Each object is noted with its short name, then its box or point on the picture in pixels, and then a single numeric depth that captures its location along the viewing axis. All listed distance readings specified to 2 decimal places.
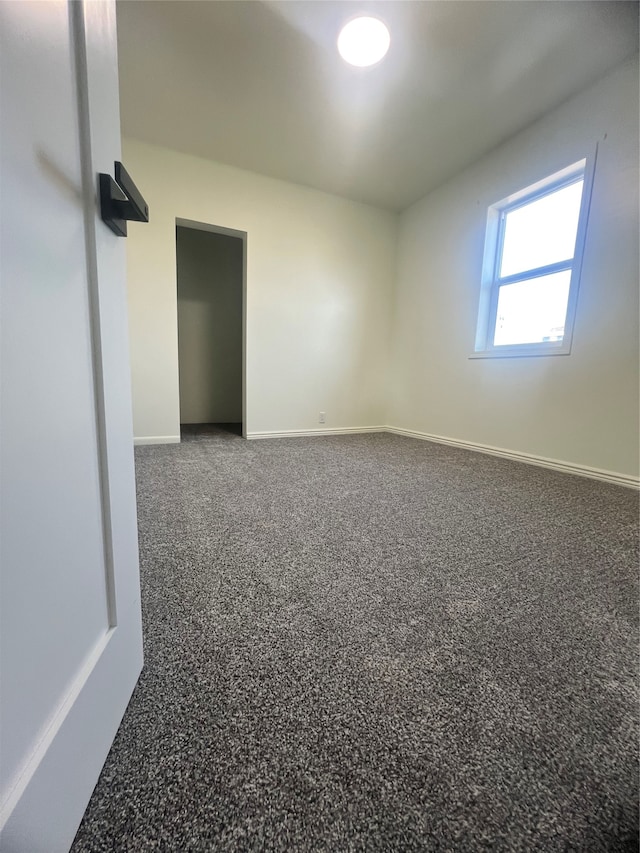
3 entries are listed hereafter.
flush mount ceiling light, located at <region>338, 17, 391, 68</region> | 1.82
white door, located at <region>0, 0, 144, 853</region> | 0.32
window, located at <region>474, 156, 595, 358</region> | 2.39
